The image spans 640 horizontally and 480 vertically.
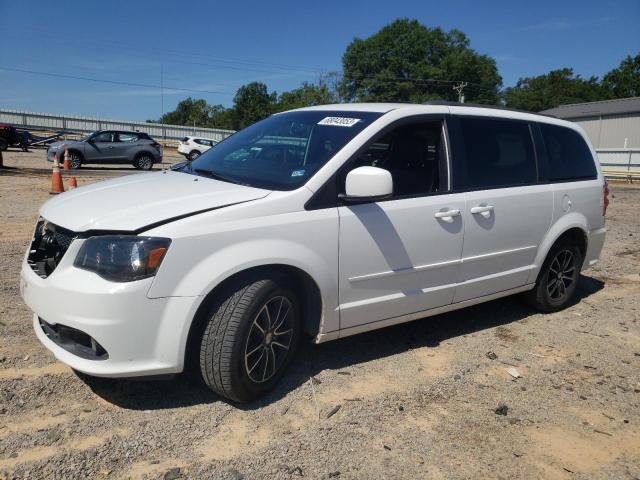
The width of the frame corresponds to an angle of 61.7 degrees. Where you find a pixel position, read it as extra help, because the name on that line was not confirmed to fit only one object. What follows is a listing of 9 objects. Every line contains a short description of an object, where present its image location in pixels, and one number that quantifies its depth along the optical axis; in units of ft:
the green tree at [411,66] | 247.50
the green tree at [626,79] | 249.34
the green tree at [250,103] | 269.32
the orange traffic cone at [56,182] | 36.42
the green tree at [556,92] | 280.10
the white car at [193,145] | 101.40
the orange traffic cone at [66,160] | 56.40
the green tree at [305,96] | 233.14
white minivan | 9.19
